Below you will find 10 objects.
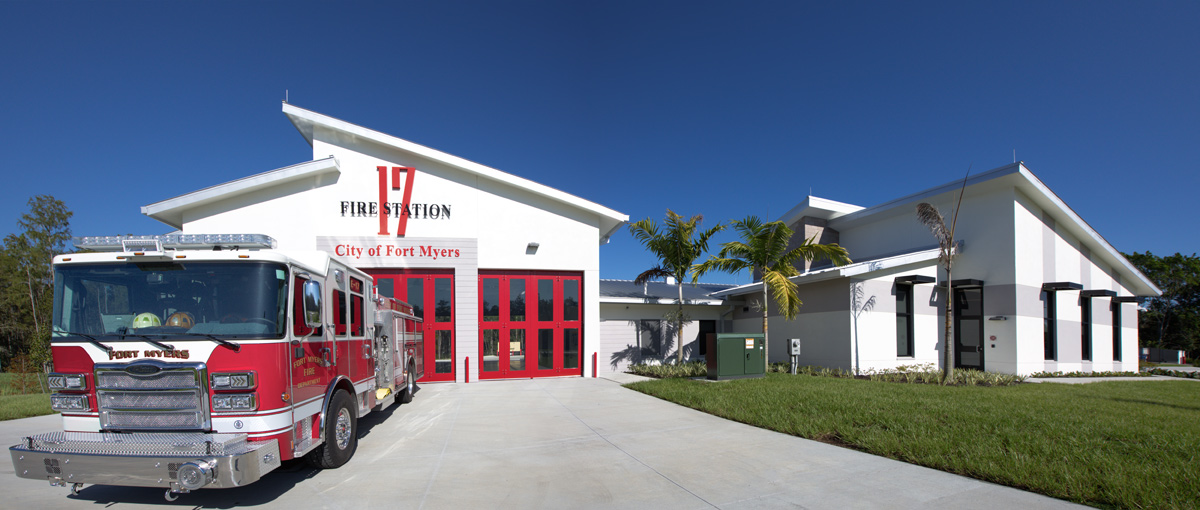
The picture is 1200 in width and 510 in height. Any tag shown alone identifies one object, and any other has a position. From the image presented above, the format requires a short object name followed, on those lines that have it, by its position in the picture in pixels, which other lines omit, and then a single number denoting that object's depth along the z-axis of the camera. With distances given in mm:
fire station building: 14695
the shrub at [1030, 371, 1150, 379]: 17508
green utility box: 14121
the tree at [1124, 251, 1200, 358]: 36344
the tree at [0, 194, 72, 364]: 28141
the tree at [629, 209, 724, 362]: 17250
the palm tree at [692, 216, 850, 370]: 15219
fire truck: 4504
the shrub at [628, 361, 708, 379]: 15992
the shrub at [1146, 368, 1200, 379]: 21412
